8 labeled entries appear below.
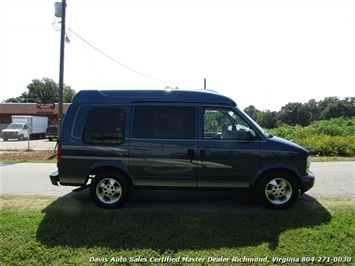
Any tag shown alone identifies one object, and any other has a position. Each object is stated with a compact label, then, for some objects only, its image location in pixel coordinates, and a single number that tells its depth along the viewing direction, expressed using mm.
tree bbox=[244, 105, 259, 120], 119631
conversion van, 4500
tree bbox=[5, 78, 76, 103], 71062
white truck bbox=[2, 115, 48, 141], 25750
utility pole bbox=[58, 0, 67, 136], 11602
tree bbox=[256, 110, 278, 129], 100938
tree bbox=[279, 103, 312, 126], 109312
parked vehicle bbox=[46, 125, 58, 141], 26405
